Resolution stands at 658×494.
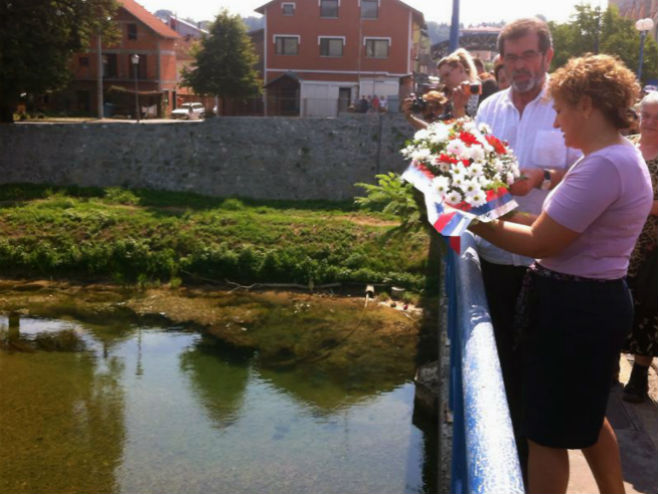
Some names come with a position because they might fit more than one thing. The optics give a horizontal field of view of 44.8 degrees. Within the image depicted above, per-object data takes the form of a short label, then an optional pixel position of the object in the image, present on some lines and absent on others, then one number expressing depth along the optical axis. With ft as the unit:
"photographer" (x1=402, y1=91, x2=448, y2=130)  21.40
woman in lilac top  7.70
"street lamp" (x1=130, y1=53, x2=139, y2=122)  103.18
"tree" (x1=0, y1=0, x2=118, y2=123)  55.11
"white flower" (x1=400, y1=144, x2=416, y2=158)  9.87
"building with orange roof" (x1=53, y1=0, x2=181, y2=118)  124.16
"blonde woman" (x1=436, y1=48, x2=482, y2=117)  16.94
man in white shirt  10.53
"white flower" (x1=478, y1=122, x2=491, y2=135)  9.83
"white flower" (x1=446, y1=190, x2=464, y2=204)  8.66
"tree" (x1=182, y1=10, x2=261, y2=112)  103.86
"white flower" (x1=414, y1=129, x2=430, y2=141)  9.83
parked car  111.14
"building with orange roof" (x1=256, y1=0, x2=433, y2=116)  115.44
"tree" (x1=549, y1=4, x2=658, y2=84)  102.17
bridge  5.33
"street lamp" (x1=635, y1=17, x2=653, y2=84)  60.59
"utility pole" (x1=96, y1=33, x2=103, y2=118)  103.04
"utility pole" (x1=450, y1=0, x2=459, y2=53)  37.07
